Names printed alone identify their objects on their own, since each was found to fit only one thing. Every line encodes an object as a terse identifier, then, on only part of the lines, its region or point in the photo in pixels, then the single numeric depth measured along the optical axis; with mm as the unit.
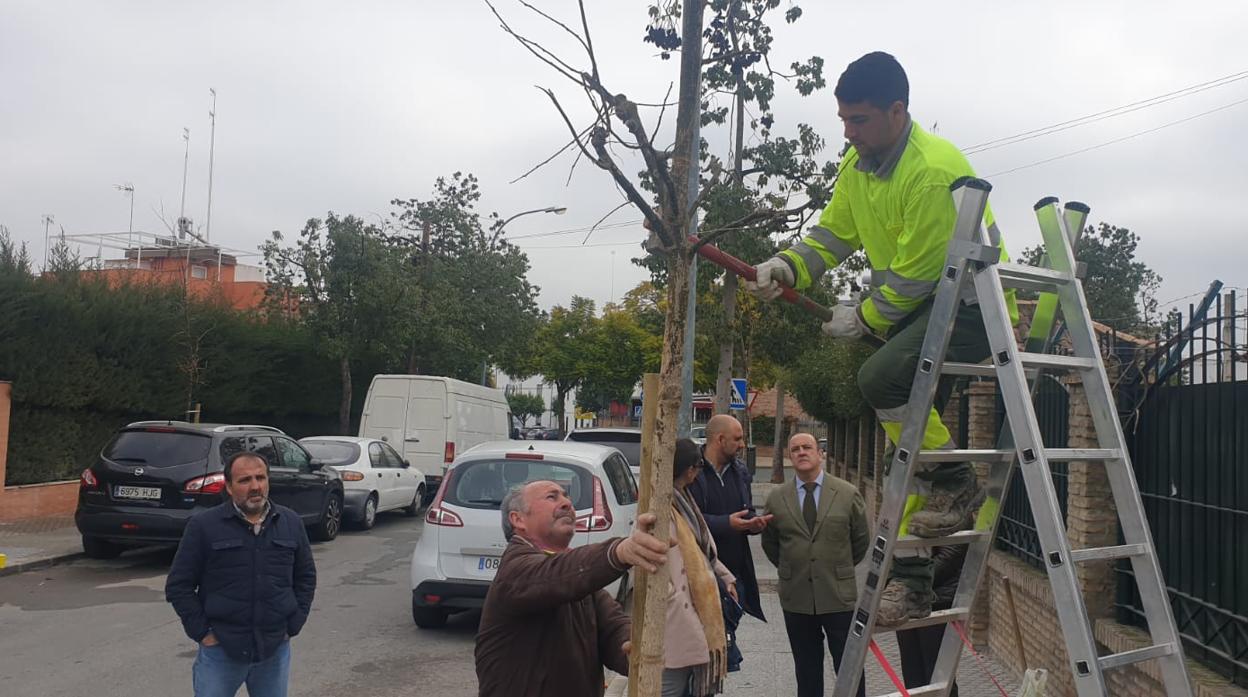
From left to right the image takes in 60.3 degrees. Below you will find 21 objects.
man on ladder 3508
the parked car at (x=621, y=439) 16038
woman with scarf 4754
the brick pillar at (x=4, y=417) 16203
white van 21500
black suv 12195
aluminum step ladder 2912
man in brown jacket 3279
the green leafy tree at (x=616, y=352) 53438
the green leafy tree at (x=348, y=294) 27719
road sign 22350
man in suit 5926
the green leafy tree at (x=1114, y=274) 35750
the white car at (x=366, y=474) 17438
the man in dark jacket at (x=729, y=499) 5855
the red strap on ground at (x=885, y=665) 3637
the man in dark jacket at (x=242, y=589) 5227
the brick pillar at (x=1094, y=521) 6059
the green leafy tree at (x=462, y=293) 30000
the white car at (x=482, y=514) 9328
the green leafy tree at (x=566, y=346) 54312
